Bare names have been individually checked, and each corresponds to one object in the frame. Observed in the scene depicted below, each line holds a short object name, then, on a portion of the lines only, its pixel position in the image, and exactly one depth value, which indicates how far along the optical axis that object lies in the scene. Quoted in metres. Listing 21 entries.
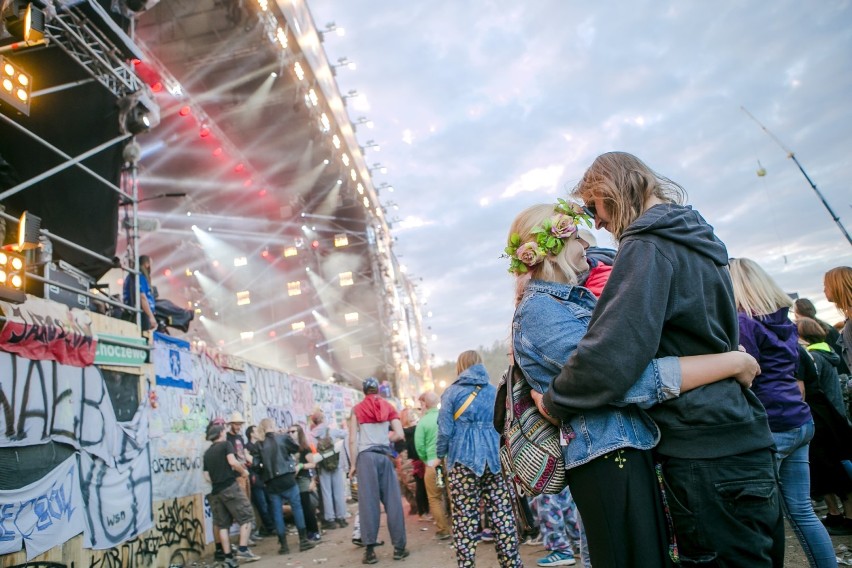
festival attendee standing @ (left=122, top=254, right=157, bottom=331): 8.12
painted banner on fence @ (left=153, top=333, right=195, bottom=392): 8.49
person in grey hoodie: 1.67
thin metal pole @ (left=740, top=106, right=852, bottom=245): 10.27
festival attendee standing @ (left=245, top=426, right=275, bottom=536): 9.20
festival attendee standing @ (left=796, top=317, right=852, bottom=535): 4.65
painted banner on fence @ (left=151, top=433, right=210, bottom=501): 7.88
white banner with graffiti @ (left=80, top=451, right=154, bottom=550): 6.26
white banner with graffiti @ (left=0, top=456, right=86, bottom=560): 5.06
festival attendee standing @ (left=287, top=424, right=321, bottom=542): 9.02
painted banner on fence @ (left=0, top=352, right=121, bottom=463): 5.39
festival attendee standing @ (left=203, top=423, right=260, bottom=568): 7.68
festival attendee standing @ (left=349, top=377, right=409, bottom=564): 6.90
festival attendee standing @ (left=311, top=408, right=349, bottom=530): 10.37
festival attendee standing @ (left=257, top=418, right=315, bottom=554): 8.45
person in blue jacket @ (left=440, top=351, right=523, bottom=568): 4.46
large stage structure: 7.56
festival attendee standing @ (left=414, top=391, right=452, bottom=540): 7.68
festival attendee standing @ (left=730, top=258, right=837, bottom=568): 3.27
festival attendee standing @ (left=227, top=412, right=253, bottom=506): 8.52
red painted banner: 5.46
